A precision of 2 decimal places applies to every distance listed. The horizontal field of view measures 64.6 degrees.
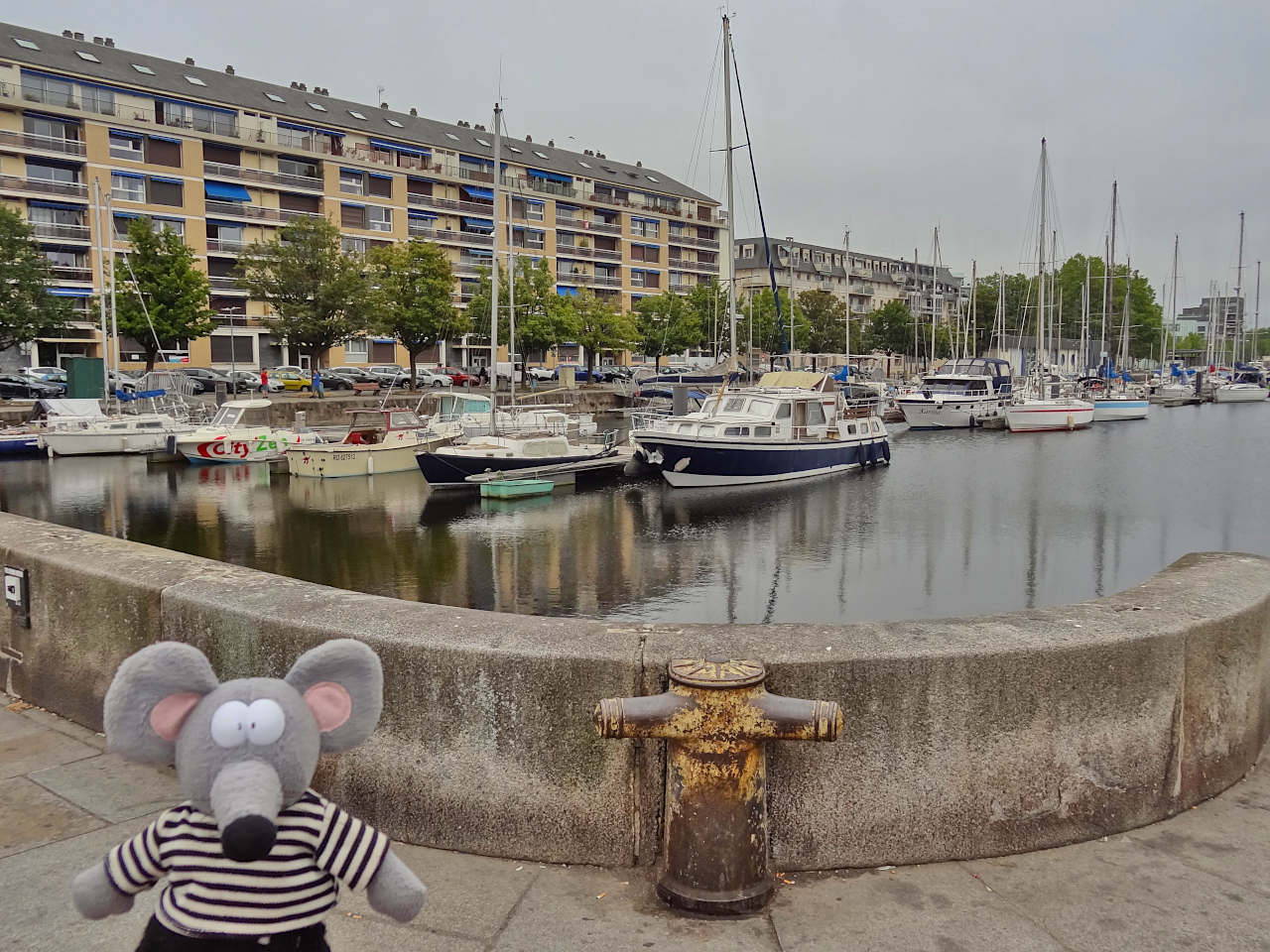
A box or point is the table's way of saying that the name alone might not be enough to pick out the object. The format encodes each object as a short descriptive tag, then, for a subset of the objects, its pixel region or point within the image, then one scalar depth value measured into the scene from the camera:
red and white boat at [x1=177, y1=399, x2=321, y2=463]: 33.88
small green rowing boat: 26.56
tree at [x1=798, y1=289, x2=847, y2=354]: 103.38
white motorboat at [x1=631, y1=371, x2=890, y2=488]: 28.25
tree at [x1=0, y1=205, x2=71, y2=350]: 43.56
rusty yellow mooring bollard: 3.59
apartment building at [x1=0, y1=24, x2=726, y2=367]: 56.88
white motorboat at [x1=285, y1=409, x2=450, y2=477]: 30.58
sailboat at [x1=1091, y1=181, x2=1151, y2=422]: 58.81
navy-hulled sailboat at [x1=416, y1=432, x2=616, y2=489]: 26.88
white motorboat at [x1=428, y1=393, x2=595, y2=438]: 32.25
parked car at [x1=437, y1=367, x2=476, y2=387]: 59.12
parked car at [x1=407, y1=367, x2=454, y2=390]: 57.88
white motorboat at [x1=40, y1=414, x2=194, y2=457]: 35.34
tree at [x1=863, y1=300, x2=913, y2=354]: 108.56
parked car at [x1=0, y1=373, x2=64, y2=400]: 44.97
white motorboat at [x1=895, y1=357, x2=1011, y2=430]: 50.56
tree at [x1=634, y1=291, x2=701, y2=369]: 78.44
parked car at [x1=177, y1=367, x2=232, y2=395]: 50.31
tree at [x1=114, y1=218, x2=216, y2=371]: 49.09
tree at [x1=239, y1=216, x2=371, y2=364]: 50.16
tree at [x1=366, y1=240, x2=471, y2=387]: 54.47
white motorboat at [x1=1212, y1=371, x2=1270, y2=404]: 81.88
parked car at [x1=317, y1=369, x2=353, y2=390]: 56.09
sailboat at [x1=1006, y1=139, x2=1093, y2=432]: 48.66
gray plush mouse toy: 2.34
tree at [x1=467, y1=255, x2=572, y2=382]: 60.94
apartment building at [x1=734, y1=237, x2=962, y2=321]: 122.56
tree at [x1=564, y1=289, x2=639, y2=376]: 68.09
